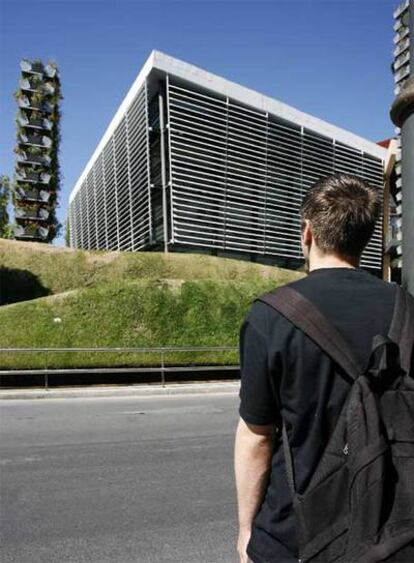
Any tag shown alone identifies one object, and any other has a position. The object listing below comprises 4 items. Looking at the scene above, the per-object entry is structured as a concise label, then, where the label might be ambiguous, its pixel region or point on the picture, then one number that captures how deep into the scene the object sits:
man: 1.79
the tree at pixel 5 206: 46.78
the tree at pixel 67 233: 66.69
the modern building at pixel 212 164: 27.08
